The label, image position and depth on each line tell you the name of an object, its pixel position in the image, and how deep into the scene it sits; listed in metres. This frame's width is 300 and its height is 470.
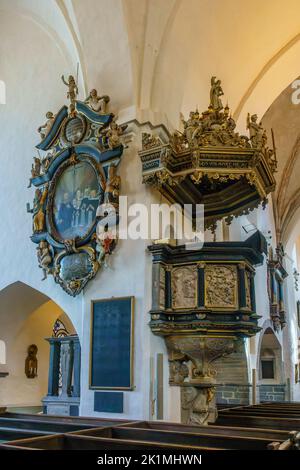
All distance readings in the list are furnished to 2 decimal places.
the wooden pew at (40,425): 4.37
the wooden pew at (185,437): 3.36
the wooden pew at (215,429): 3.78
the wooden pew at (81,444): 3.05
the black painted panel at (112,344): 6.34
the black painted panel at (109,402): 6.26
